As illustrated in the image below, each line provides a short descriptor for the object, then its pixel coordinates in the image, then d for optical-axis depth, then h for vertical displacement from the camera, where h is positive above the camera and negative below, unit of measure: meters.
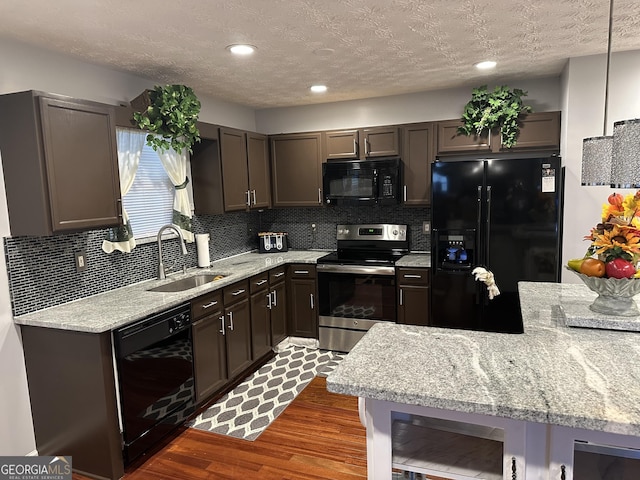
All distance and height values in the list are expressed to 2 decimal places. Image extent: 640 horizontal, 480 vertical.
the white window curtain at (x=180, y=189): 3.62 +0.12
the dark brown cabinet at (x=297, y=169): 4.47 +0.32
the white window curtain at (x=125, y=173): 3.02 +0.23
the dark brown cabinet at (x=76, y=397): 2.34 -1.08
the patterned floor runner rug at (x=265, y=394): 2.97 -1.54
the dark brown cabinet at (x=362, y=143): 4.19 +0.54
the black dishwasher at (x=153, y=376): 2.45 -1.07
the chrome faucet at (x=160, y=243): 3.29 -0.31
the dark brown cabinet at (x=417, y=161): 4.08 +0.33
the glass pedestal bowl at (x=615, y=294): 1.76 -0.44
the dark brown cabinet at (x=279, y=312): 4.11 -1.11
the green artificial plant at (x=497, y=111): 3.65 +0.71
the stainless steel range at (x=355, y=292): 3.99 -0.90
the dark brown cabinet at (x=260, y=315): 3.77 -1.04
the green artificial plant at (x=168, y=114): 2.99 +0.64
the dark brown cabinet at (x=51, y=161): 2.29 +0.26
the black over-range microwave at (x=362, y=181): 4.09 +0.16
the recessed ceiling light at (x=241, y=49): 2.67 +0.97
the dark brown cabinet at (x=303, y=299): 4.26 -1.01
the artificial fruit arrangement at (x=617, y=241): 1.70 -0.21
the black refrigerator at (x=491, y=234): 3.38 -0.34
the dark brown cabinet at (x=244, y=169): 3.91 +0.31
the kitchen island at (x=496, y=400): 1.18 -0.58
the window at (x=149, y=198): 3.34 +0.05
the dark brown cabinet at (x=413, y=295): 3.85 -0.90
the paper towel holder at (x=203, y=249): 3.84 -0.42
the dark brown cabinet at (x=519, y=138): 3.64 +0.49
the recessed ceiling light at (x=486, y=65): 3.22 +0.98
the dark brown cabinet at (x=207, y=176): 3.80 +0.23
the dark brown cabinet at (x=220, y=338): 3.05 -1.05
